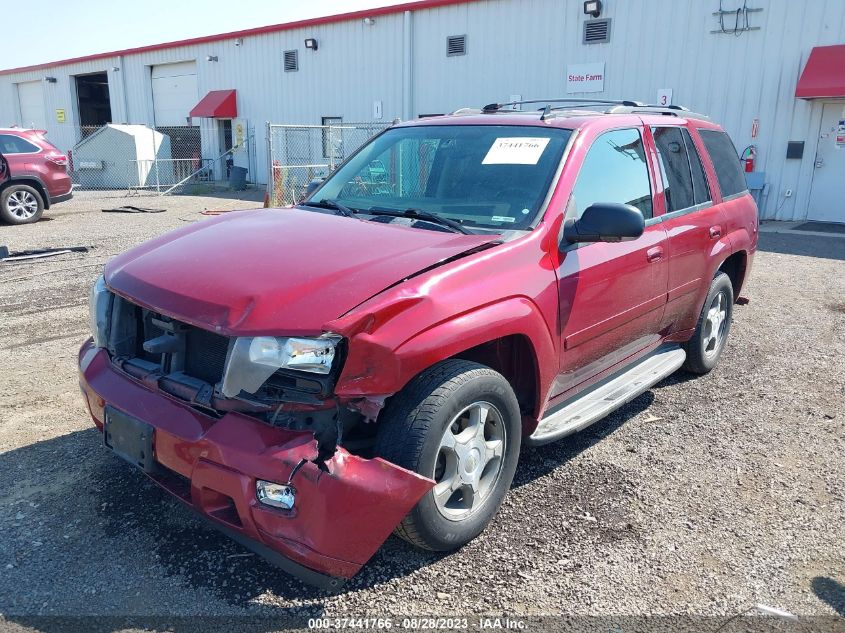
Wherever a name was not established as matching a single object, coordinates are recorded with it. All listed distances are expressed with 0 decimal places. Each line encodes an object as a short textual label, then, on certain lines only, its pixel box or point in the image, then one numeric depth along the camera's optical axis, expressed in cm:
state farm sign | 1730
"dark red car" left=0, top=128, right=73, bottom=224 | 1316
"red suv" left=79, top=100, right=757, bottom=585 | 246
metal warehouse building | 1472
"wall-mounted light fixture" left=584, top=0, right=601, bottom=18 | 1669
